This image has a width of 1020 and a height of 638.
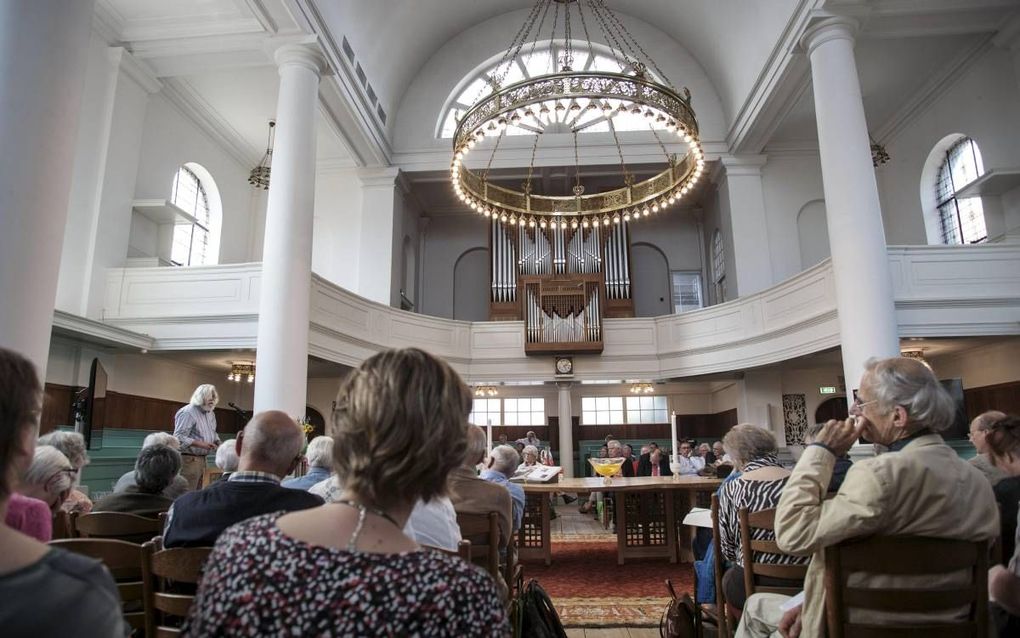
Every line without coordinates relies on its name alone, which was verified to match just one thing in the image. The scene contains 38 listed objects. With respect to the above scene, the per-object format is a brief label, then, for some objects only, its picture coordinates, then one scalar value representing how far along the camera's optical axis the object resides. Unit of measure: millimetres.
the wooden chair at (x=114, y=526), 2699
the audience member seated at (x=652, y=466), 9992
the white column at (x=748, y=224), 11609
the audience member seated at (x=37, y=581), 812
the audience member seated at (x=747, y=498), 2818
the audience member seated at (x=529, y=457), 9111
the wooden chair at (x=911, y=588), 1725
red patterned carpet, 4352
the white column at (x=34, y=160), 2768
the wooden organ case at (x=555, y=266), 12562
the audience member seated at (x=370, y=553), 968
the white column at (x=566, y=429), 12062
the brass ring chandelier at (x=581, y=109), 6152
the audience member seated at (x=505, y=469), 4293
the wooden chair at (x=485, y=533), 2877
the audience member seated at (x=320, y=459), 3635
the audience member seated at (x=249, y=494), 2012
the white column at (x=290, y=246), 7348
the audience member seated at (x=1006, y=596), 2105
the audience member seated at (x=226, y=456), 3621
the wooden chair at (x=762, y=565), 2383
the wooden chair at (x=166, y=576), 1857
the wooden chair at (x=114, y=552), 2084
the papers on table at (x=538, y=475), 5941
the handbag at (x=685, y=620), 3188
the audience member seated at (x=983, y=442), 3104
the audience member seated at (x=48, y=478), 2502
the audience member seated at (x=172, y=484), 3193
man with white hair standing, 5695
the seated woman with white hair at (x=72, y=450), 3156
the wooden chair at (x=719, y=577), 2861
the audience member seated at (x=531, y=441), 12299
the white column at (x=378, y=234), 12031
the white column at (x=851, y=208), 7078
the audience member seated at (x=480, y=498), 3318
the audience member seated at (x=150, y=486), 3004
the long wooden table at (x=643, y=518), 6035
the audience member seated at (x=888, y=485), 1730
